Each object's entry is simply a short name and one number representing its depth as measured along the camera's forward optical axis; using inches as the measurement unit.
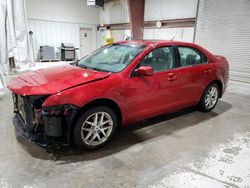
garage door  242.2
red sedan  83.9
